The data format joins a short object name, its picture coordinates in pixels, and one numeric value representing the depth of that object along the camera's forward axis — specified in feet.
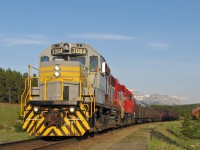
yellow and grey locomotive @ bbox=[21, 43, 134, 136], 47.73
